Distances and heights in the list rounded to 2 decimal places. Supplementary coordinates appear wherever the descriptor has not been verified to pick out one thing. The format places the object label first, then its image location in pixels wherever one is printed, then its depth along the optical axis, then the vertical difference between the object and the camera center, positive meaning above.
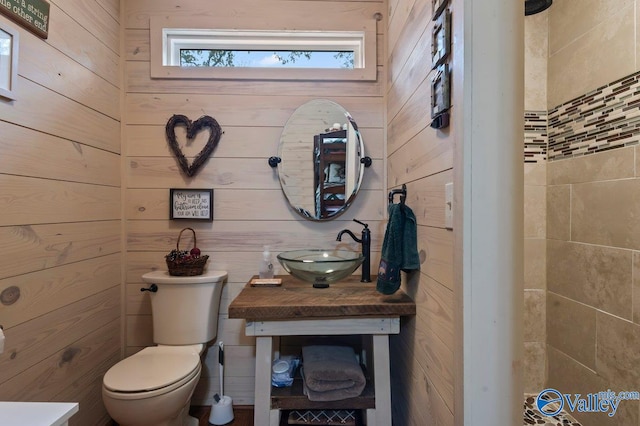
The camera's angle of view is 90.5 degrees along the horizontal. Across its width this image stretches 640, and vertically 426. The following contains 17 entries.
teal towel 1.26 -0.15
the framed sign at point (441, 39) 0.92 +0.53
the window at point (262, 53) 1.88 +0.97
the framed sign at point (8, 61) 1.12 +0.54
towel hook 1.35 +0.08
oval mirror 1.89 +0.31
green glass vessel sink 1.47 -0.27
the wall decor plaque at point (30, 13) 1.14 +0.75
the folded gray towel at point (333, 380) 1.36 -0.73
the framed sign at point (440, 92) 0.93 +0.37
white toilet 1.30 -0.72
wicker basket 1.72 -0.28
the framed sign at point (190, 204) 1.88 +0.05
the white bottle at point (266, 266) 1.79 -0.31
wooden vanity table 1.30 -0.48
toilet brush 1.74 -1.08
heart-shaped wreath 1.86 +0.44
